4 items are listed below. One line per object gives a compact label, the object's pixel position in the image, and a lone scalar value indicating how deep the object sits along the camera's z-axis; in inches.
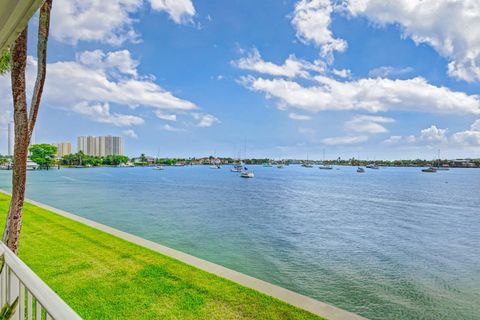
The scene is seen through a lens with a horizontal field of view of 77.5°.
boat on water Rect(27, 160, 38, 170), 3924.2
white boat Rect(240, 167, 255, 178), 2526.6
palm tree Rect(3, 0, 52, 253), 171.6
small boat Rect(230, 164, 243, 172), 3604.8
